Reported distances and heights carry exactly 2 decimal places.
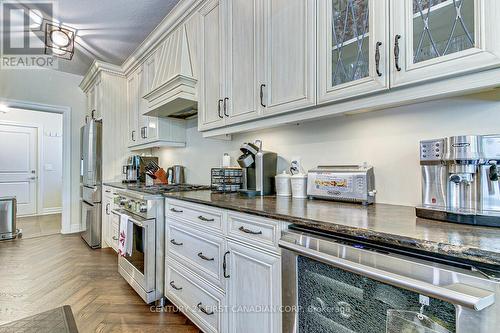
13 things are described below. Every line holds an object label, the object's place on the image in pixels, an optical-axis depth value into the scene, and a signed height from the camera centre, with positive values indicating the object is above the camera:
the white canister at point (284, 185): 1.78 -0.12
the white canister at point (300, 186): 1.67 -0.12
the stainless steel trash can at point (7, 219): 3.92 -0.77
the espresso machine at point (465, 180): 0.91 -0.05
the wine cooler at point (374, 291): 0.62 -0.38
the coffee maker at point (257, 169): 1.85 +0.00
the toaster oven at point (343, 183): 1.37 -0.09
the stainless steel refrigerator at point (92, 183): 3.63 -0.20
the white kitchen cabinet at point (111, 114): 3.78 +0.86
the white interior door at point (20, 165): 5.48 +0.11
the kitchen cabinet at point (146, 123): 3.10 +0.60
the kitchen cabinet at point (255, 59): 1.44 +0.74
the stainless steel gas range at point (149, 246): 2.02 -0.63
